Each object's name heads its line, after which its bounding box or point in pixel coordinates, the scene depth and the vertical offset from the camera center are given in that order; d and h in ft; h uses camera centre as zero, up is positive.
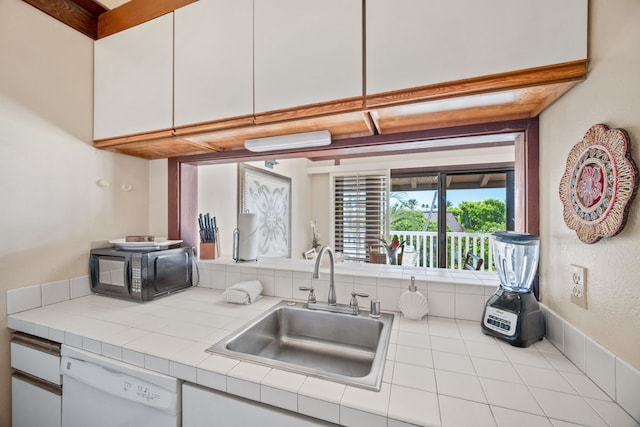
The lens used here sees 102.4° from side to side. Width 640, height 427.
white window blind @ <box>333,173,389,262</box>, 13.33 +0.19
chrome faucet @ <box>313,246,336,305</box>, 4.23 -1.17
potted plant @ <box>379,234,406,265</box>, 8.81 -1.26
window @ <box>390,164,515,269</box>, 11.74 +0.24
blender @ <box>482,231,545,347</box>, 3.02 -0.98
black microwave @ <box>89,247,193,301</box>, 4.41 -1.03
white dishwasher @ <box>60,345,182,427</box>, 2.74 -2.05
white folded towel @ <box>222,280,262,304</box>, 4.38 -1.35
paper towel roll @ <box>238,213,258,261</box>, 5.41 -0.46
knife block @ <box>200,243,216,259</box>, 5.58 -0.76
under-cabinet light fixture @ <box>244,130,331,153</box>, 4.07 +1.22
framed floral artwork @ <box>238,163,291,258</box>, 7.45 +0.38
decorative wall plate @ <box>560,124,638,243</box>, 2.04 +0.29
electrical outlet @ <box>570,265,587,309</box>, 2.54 -0.71
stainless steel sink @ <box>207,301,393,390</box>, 3.64 -1.88
